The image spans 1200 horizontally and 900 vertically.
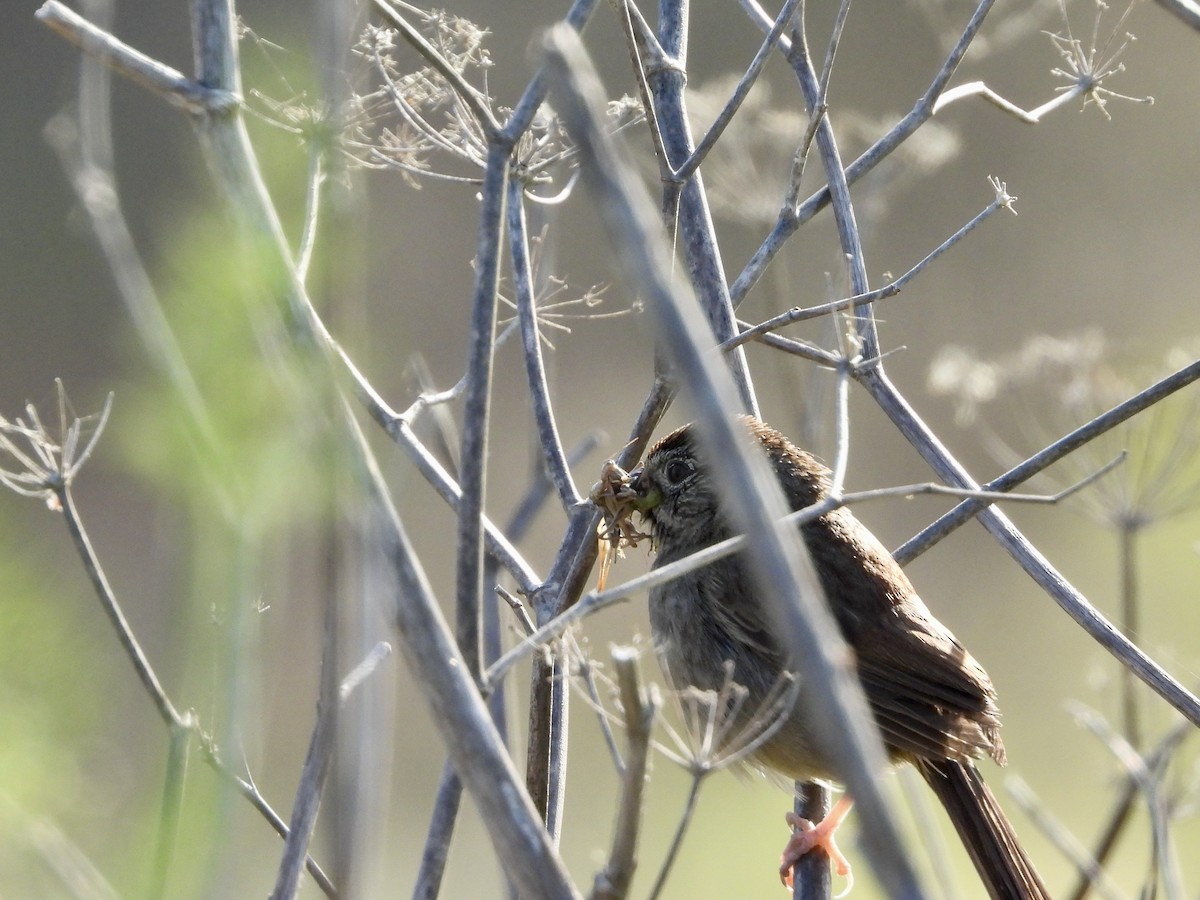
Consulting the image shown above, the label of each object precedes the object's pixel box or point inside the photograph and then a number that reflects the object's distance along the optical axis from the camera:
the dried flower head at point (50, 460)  4.05
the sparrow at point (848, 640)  6.43
